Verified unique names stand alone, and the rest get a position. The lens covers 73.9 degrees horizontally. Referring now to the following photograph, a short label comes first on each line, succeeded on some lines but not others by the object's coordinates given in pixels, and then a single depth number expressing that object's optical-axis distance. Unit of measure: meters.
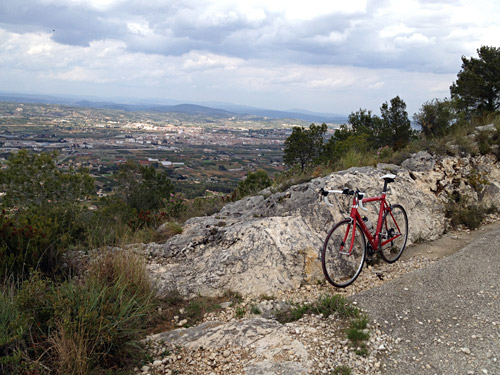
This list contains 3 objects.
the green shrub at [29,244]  4.27
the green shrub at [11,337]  2.73
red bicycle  5.02
